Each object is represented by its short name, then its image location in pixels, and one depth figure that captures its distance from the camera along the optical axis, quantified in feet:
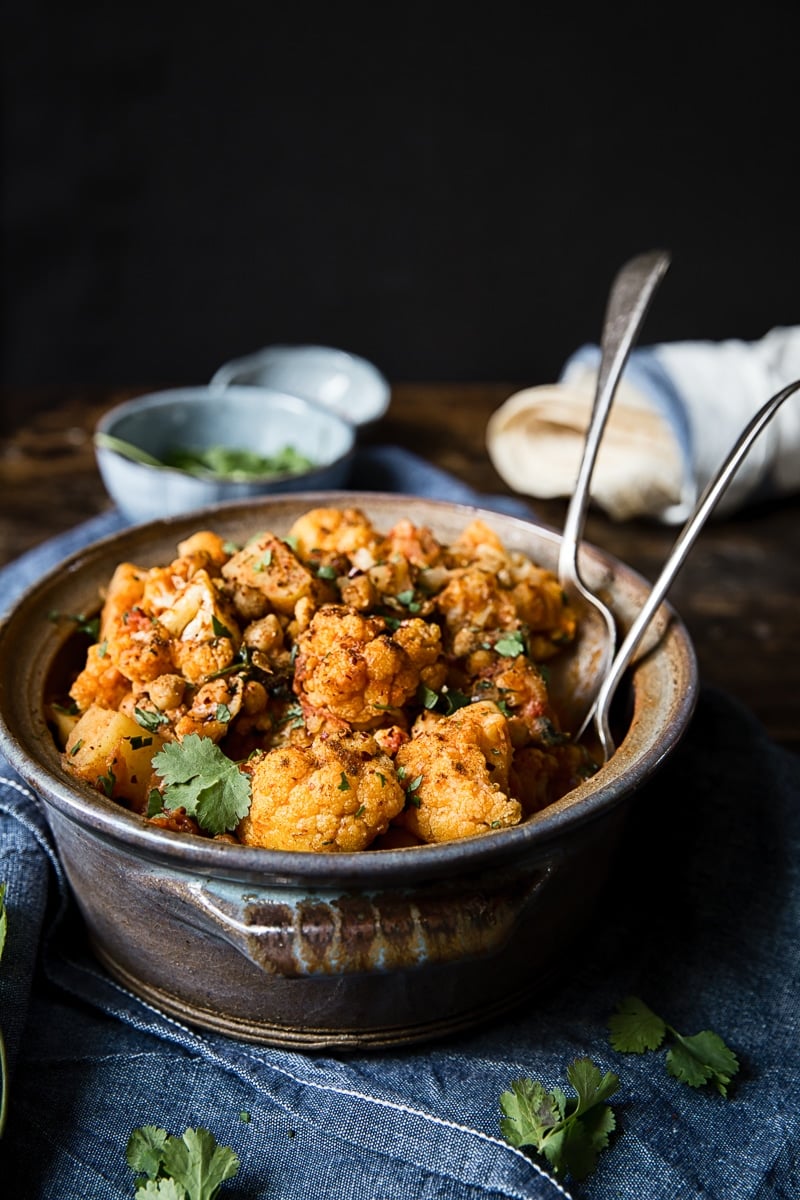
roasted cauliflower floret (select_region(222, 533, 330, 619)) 1.69
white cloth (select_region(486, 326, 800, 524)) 2.54
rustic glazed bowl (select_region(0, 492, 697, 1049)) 1.47
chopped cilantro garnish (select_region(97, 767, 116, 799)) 1.57
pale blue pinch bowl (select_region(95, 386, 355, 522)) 2.32
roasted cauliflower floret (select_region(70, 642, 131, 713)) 1.66
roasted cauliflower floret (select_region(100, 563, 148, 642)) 1.73
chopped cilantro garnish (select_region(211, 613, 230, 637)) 1.65
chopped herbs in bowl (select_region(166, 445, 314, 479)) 2.62
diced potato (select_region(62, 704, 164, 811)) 1.57
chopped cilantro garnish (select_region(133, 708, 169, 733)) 1.60
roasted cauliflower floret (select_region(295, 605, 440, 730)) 1.59
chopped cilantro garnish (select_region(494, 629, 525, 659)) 1.70
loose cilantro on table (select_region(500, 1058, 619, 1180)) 1.50
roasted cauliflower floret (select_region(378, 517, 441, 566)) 1.80
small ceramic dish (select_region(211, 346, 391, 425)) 3.17
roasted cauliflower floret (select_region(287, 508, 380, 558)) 1.79
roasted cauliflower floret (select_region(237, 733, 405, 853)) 1.50
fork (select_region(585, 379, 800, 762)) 1.65
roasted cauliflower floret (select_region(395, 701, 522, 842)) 1.51
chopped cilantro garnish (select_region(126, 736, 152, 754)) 1.59
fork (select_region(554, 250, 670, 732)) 1.81
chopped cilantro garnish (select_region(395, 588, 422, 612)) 1.71
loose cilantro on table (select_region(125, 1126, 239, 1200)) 1.45
